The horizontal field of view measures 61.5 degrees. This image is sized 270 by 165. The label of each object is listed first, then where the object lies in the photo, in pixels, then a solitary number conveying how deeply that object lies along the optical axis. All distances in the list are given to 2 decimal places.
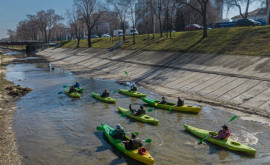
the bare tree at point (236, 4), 43.33
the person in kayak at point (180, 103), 16.30
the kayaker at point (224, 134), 11.49
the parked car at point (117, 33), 69.94
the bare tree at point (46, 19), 95.78
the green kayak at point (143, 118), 14.26
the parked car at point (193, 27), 51.19
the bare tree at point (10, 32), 167.60
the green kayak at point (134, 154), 9.70
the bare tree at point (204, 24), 32.89
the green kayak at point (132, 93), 20.33
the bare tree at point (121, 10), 46.94
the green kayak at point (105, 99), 18.92
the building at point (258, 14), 79.80
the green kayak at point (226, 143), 10.50
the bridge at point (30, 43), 86.68
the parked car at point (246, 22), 39.20
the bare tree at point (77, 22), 70.54
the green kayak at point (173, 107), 15.81
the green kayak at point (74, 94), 20.73
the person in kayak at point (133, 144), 10.54
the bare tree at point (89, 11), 59.75
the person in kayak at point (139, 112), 15.16
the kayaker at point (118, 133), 11.68
